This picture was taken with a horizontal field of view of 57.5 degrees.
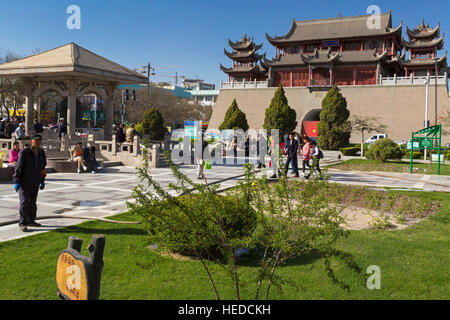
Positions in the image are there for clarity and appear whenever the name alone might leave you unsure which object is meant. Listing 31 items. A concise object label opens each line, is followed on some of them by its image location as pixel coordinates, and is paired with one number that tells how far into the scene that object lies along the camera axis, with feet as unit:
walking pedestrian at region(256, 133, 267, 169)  53.72
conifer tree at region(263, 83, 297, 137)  118.52
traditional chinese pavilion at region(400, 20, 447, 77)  133.39
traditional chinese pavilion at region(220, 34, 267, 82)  160.04
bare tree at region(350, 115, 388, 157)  98.50
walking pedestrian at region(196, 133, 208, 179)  60.08
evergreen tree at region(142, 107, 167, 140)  94.22
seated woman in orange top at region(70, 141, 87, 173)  45.32
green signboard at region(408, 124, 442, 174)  51.62
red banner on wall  140.05
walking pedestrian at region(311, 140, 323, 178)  45.72
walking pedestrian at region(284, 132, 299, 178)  44.56
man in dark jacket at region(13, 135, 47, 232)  21.06
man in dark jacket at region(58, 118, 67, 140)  60.41
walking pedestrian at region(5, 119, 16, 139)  60.64
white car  121.70
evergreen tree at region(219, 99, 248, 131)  122.52
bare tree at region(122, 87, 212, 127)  187.42
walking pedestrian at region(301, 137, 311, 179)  45.32
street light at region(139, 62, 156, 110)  123.85
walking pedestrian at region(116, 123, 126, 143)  58.11
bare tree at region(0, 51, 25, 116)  123.34
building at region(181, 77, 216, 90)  476.13
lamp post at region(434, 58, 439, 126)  116.26
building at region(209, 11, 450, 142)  129.29
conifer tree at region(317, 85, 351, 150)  109.70
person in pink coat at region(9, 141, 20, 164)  40.06
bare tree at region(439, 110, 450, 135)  114.32
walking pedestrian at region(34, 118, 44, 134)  60.22
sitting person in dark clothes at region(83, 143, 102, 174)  45.61
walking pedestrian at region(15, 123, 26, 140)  52.06
